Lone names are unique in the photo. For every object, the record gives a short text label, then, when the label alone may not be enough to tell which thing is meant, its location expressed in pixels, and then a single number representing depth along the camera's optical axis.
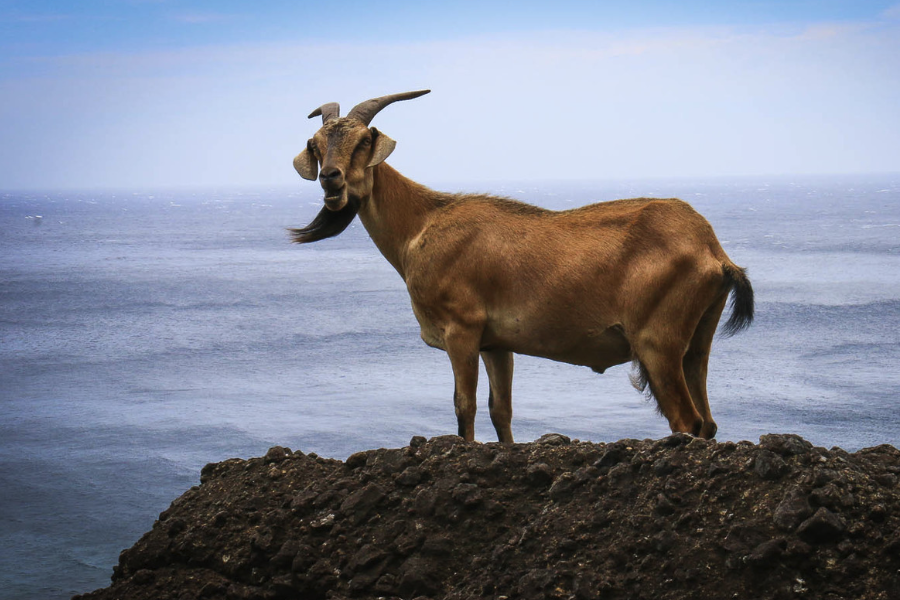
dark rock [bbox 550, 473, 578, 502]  14.91
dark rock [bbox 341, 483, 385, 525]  15.44
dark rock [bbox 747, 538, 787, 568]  12.73
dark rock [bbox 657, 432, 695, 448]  15.06
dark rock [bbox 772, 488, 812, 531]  13.02
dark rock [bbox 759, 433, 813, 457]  14.24
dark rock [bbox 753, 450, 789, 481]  13.91
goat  16.34
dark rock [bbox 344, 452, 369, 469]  16.72
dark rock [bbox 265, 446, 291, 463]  17.64
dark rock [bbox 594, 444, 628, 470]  15.12
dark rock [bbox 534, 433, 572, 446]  16.35
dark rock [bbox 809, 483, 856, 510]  13.25
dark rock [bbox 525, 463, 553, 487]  15.29
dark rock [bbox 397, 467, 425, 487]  15.74
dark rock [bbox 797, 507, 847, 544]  12.84
